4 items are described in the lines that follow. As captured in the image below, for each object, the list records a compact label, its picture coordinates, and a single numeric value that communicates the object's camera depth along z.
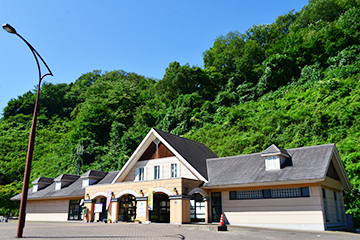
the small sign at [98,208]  23.20
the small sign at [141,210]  20.19
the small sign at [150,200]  19.97
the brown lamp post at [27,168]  10.41
